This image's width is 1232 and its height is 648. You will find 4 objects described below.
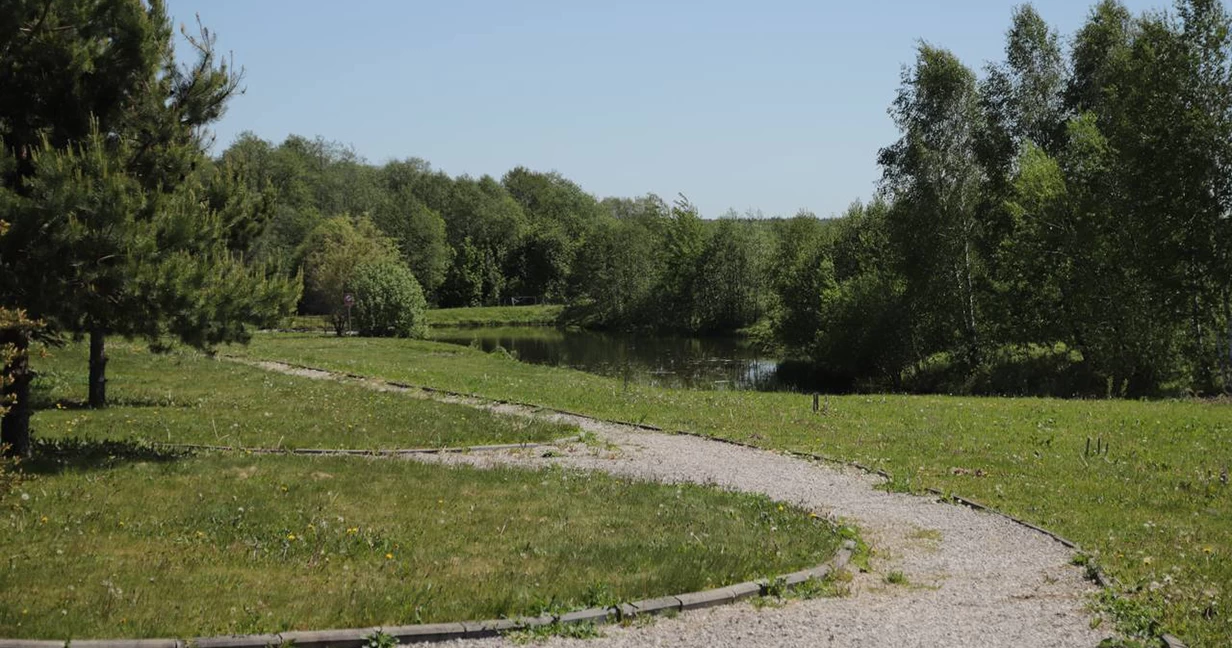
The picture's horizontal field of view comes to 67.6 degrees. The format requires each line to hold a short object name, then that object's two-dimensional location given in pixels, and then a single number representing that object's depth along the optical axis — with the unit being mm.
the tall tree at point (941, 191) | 44031
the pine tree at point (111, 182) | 12906
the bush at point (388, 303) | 67750
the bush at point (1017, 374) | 40188
